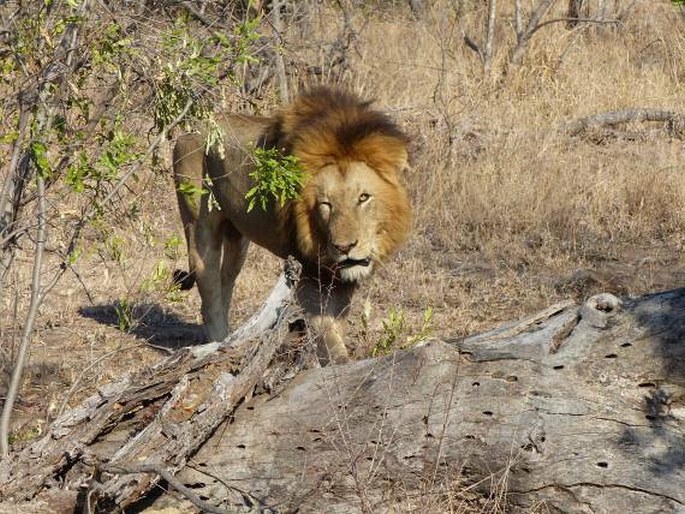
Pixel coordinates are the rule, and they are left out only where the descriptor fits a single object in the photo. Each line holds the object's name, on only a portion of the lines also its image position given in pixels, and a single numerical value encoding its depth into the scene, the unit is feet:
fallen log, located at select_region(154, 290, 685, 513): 25.12
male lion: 39.88
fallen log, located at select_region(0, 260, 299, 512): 26.68
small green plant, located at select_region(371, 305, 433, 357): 39.22
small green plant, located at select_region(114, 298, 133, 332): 34.86
